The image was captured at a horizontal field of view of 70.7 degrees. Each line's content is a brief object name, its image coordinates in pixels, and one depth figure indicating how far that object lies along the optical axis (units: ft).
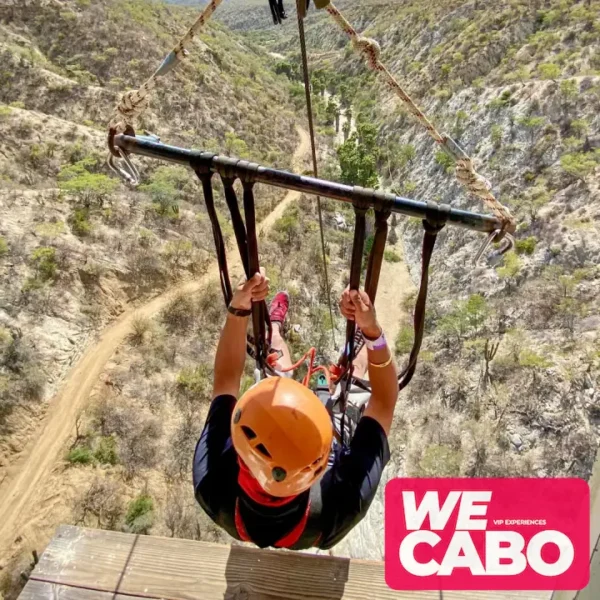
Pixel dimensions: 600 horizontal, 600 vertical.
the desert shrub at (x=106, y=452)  22.25
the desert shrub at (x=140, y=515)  19.83
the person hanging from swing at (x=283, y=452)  4.39
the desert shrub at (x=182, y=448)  22.62
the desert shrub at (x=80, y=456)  22.02
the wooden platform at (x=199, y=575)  4.55
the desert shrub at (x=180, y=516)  19.92
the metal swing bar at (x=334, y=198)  4.75
